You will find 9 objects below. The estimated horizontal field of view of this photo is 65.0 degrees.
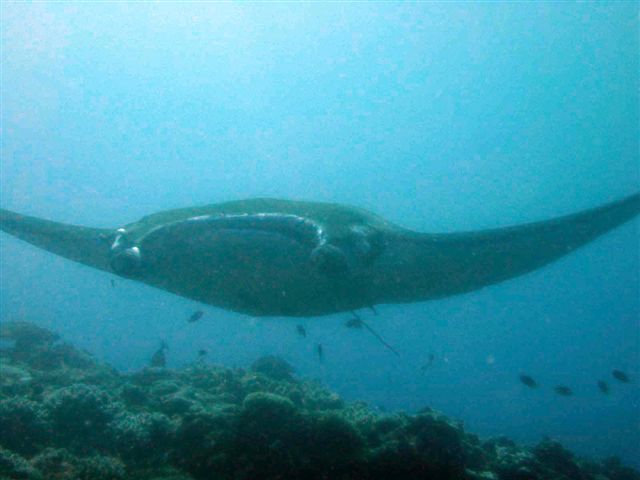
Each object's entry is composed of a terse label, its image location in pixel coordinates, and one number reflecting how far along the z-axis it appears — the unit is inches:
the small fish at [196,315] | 555.9
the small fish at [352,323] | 516.8
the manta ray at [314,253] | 237.6
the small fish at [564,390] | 558.9
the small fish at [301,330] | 504.1
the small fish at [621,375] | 552.2
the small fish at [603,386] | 592.7
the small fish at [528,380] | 551.2
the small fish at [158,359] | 599.8
